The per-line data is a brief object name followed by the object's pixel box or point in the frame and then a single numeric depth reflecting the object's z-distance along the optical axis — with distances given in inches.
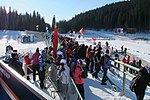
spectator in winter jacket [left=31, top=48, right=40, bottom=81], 178.6
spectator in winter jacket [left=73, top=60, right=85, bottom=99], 135.2
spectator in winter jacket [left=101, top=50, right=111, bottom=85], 177.7
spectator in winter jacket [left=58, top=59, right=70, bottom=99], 131.6
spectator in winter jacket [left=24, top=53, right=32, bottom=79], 194.3
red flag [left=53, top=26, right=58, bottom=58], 173.4
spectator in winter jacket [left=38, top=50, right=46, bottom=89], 164.0
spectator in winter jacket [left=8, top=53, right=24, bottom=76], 103.7
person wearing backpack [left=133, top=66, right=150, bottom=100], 121.3
